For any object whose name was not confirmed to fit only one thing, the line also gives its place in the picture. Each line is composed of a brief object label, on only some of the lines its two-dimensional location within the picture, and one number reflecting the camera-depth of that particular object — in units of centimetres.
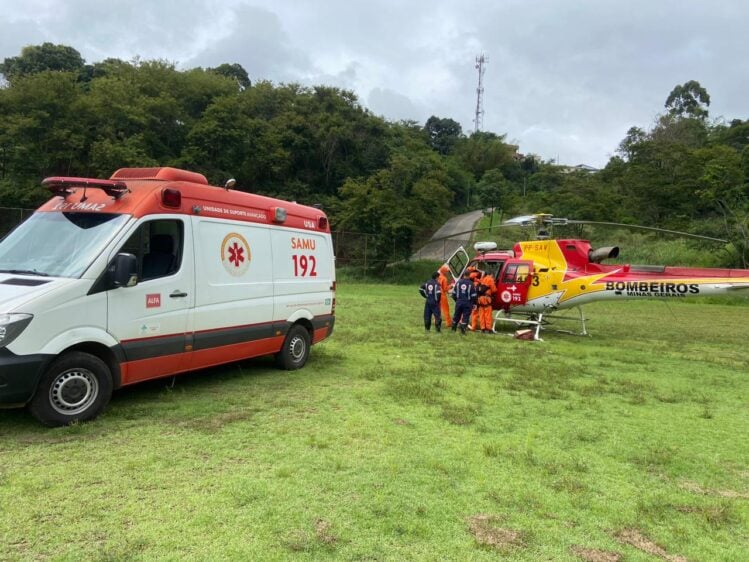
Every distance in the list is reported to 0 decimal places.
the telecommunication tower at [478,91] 7981
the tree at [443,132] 9019
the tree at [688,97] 7856
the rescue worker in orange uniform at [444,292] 1302
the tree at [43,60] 5909
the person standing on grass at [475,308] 1287
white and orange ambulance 471
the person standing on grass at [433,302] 1284
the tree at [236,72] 7019
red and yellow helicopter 1147
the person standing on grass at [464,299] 1249
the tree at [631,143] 4935
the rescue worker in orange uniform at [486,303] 1310
